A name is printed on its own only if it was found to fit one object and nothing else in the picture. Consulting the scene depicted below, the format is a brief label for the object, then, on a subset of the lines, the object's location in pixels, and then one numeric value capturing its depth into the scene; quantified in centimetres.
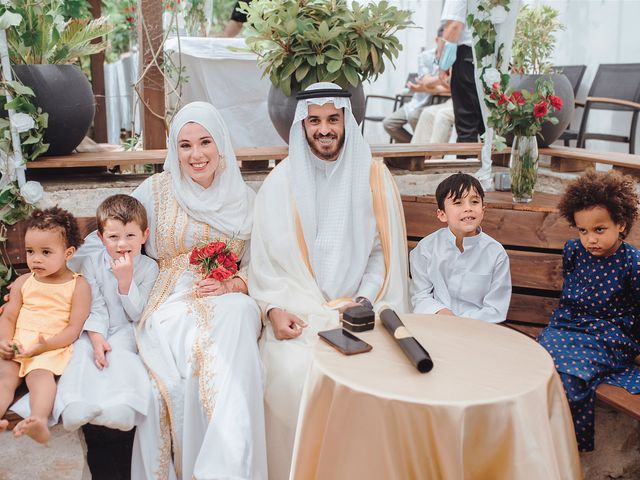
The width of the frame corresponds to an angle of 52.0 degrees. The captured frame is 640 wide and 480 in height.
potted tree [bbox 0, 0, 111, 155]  340
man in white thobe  317
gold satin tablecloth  190
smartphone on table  221
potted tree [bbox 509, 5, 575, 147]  470
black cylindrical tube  205
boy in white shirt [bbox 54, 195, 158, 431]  257
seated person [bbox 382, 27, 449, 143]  688
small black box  239
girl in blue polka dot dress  270
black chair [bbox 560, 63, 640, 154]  603
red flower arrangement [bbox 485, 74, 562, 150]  380
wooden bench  348
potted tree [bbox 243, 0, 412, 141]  380
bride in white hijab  267
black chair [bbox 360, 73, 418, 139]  854
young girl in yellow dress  267
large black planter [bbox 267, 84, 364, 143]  401
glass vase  388
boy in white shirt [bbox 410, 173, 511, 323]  295
